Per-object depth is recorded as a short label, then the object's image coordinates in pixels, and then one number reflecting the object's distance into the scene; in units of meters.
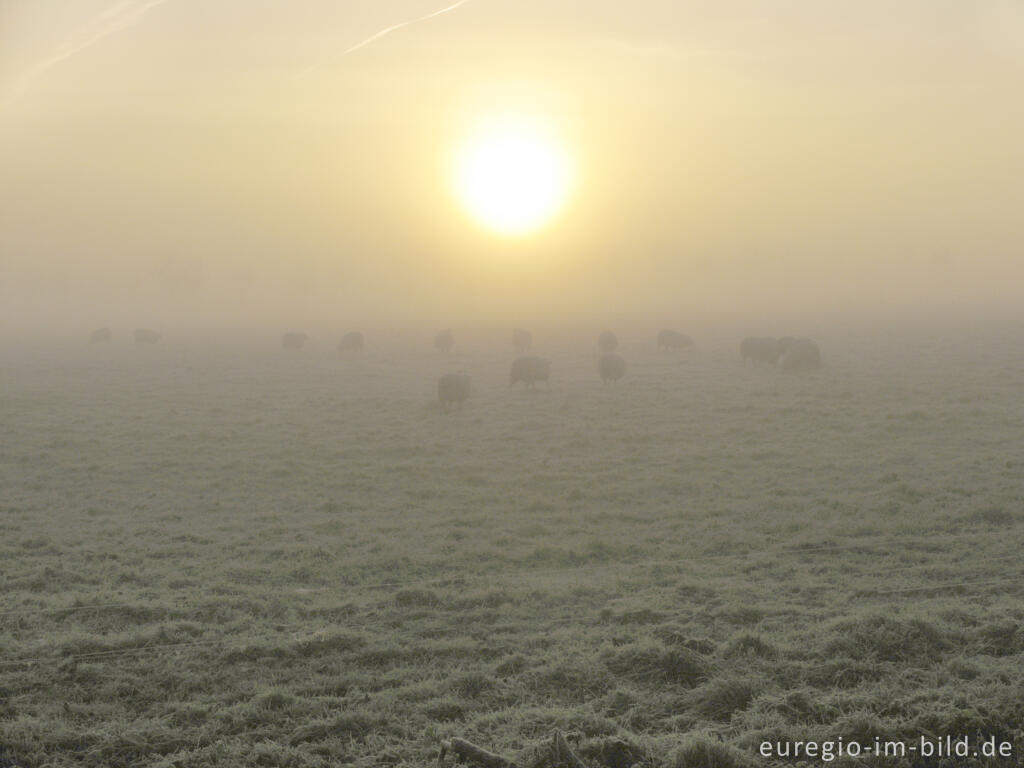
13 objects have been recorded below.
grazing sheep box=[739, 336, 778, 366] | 39.44
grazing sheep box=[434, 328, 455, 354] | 49.44
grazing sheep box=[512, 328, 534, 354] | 50.06
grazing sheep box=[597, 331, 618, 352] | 46.69
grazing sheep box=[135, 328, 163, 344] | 61.69
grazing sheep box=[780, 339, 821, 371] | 36.56
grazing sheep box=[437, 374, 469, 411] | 29.77
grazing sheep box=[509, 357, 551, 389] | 34.41
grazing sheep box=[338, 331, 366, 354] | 51.12
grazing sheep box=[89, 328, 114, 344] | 61.88
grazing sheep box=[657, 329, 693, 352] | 48.06
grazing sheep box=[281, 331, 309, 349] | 54.09
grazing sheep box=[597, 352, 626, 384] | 34.59
